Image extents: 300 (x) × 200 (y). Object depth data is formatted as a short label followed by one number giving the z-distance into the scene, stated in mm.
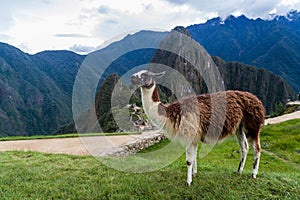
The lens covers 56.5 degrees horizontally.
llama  5273
